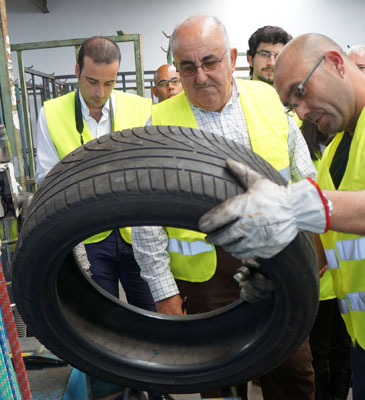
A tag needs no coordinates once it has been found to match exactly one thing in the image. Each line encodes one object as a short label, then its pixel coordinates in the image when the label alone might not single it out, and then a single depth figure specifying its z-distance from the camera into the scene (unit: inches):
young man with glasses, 83.9
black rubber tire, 29.8
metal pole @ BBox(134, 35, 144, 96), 127.3
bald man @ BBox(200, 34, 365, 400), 28.5
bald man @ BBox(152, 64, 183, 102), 121.1
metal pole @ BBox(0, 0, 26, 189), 81.0
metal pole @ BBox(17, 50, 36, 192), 133.1
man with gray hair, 52.3
